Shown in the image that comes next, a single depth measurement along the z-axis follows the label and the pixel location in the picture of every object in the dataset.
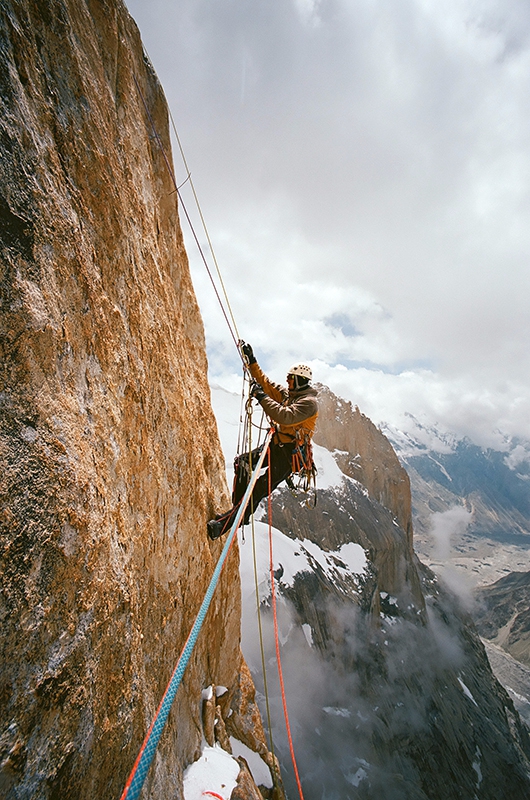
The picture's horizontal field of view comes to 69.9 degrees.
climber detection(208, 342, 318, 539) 4.73
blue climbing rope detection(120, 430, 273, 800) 1.51
